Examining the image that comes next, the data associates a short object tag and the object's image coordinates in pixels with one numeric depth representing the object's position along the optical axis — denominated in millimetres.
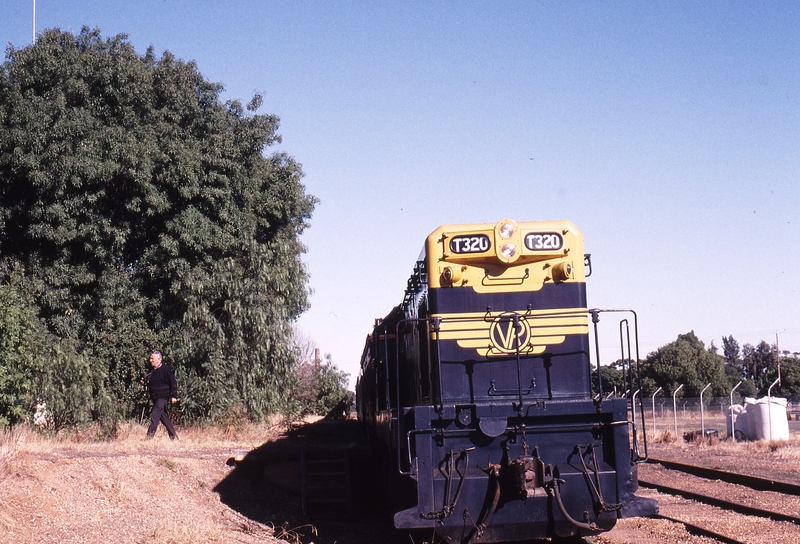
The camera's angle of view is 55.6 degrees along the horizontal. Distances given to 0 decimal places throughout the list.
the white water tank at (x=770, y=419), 23672
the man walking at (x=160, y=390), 13812
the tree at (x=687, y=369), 60125
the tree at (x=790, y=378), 68875
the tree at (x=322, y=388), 32438
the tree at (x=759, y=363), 92656
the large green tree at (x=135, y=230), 16938
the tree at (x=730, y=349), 125250
